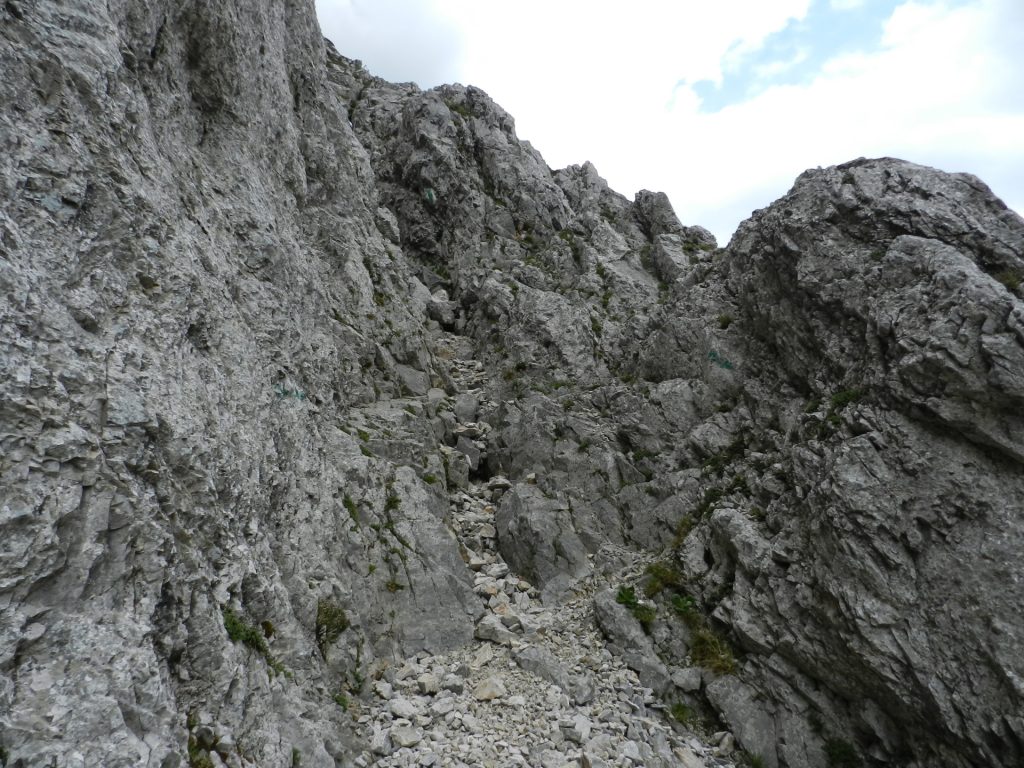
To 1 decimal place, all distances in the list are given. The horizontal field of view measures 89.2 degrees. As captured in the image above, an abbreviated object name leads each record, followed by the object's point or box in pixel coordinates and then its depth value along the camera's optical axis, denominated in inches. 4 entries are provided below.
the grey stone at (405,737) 414.0
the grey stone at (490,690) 474.9
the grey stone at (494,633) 557.9
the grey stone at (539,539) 683.4
